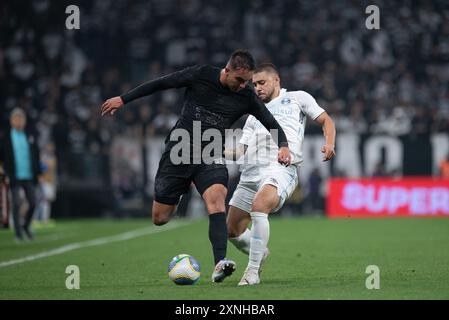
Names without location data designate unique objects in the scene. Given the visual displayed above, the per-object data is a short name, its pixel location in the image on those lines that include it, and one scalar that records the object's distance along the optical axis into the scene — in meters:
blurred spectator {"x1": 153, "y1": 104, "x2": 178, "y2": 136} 25.95
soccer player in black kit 8.77
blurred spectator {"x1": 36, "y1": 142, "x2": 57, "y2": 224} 22.20
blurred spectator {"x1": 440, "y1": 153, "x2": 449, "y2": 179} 24.55
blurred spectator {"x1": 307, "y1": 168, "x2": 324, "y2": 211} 25.58
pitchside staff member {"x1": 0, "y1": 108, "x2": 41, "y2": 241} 16.42
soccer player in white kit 9.14
